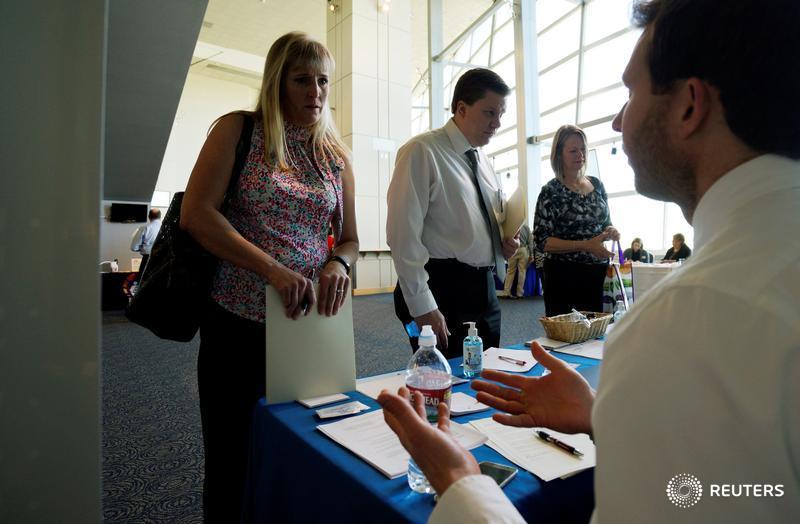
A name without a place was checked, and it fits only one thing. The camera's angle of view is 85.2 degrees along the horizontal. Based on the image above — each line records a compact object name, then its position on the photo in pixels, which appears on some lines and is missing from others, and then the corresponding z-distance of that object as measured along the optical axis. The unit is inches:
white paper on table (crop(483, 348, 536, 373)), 54.6
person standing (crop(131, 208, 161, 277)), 289.5
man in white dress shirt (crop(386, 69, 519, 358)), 68.4
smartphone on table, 28.0
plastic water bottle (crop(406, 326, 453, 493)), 27.9
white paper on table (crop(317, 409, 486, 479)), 30.1
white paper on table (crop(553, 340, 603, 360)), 59.7
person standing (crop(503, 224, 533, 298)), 333.7
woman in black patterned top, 91.8
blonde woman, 44.0
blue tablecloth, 26.7
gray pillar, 20.1
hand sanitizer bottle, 51.8
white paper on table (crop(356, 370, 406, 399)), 46.9
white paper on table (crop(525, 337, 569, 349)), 65.7
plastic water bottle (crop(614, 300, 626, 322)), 75.0
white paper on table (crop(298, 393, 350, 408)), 42.1
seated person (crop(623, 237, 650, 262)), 336.8
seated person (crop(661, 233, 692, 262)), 303.9
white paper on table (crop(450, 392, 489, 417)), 40.0
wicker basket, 66.7
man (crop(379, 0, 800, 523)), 14.4
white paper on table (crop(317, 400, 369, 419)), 38.9
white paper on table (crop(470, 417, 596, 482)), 29.9
